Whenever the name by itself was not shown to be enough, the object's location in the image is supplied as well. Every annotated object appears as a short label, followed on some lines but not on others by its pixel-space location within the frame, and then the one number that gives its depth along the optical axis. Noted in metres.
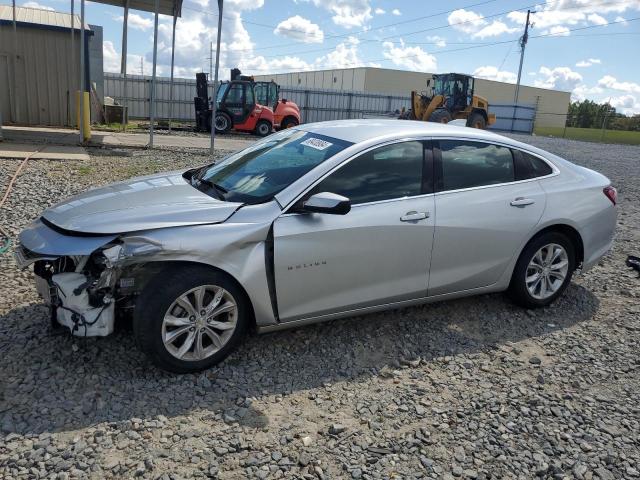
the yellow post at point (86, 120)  13.51
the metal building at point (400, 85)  61.06
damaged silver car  3.16
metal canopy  16.80
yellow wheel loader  26.62
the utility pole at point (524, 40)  47.53
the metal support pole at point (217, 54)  12.18
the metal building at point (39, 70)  16.70
